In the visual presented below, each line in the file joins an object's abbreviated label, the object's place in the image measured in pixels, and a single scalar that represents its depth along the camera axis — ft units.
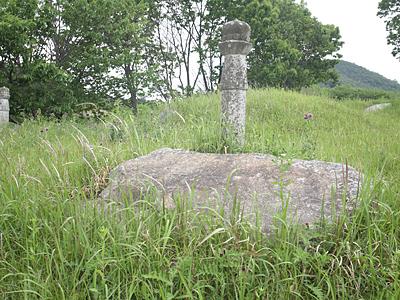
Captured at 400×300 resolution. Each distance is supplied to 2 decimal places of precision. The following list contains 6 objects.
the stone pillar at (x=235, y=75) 15.74
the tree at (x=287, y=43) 74.84
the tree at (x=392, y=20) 69.92
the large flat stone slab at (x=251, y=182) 8.25
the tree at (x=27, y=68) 35.99
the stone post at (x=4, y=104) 33.32
